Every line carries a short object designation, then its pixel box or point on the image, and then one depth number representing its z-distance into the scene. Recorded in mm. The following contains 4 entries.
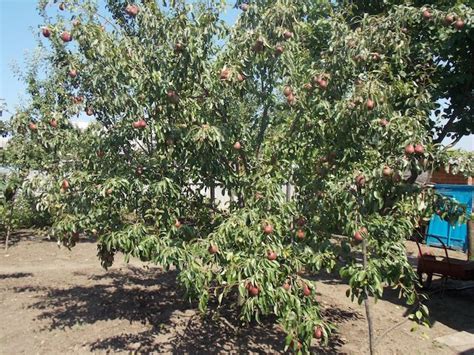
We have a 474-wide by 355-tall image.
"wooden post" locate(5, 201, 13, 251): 10638
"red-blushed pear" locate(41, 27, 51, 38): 3537
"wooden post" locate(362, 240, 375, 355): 3816
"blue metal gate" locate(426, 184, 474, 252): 12828
